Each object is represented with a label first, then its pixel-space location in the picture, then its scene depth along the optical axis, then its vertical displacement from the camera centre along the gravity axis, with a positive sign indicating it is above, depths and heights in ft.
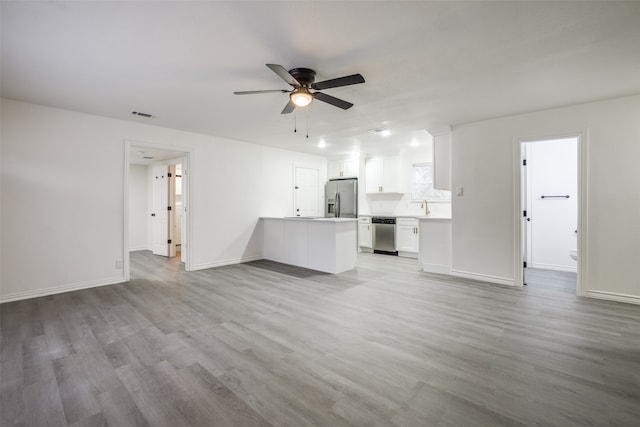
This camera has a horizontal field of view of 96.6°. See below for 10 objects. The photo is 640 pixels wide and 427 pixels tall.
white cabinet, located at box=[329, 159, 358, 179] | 23.91 +3.80
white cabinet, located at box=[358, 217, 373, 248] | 22.99 -1.69
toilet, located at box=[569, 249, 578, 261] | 13.65 -2.02
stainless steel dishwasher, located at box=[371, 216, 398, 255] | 21.67 -1.75
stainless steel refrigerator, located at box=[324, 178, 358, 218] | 23.61 +1.23
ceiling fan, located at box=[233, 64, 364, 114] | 7.90 +3.72
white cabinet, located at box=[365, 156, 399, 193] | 22.36 +3.05
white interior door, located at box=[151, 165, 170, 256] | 21.38 +0.09
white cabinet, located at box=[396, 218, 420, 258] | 20.62 -1.77
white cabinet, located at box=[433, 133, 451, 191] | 15.39 +2.79
